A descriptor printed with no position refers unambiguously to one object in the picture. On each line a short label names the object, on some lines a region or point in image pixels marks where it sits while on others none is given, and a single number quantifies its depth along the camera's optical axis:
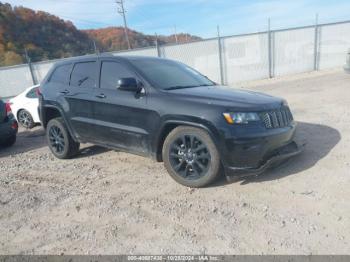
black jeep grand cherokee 4.17
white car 9.79
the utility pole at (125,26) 34.91
